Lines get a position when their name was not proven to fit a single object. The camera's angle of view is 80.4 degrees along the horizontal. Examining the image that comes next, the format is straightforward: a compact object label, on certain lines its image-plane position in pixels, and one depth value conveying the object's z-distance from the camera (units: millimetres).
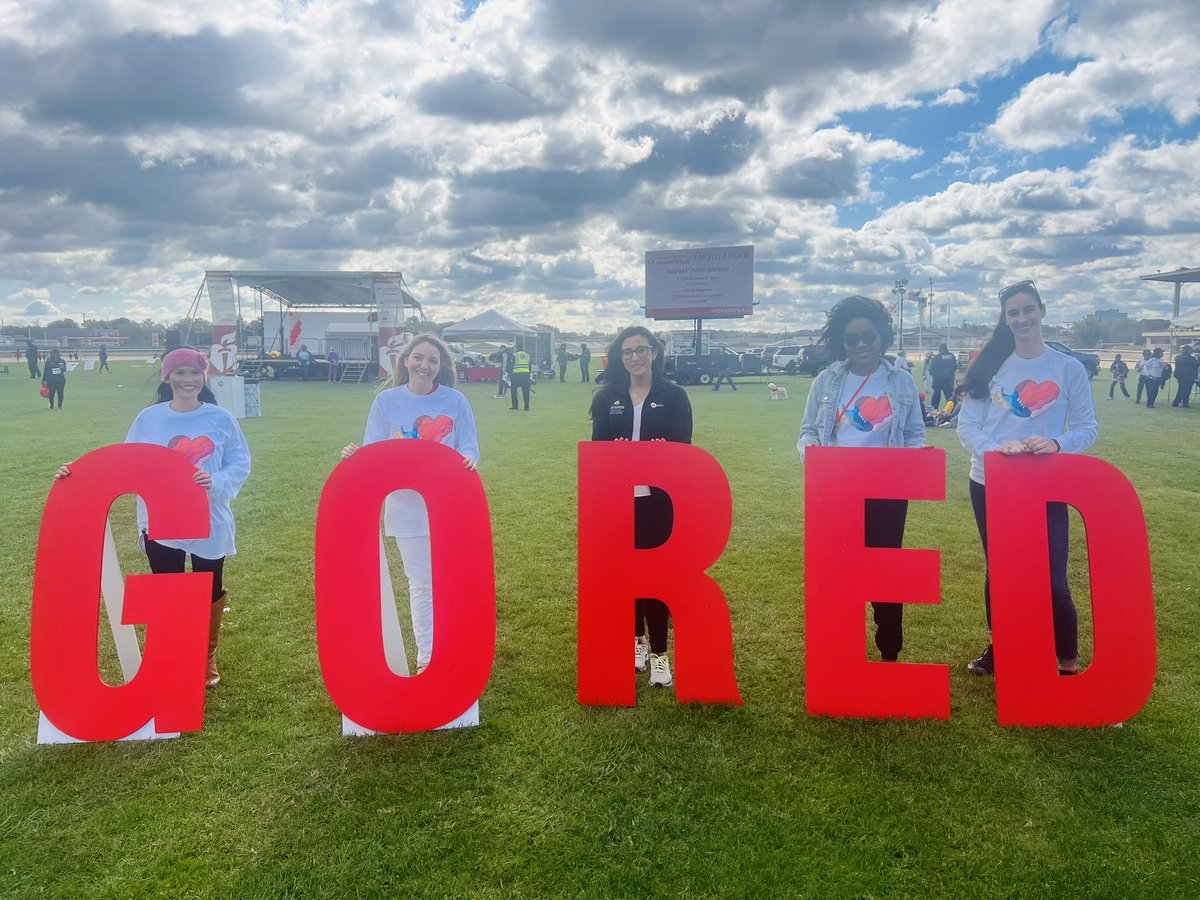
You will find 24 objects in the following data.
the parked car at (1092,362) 32669
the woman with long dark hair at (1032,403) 3549
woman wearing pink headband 3684
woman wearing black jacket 3910
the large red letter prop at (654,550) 3354
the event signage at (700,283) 37500
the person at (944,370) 17484
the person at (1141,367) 21172
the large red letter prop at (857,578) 3314
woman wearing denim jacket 3764
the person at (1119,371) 24000
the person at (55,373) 18636
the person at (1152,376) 20266
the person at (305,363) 32281
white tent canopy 39206
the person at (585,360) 32188
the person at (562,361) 34844
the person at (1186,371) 19844
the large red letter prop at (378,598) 3250
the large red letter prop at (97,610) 3211
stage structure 24906
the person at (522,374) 19672
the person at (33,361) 28344
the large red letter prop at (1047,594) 3252
